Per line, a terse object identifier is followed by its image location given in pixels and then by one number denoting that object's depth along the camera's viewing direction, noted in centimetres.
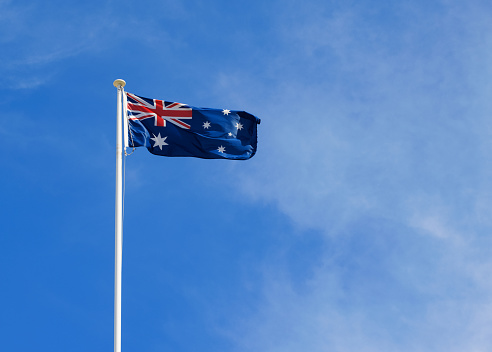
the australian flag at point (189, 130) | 2559
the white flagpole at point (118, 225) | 2003
